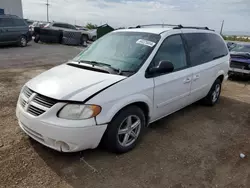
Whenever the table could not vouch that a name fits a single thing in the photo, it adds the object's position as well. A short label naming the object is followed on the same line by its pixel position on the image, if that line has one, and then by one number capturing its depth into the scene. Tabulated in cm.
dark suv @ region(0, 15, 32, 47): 1255
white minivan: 257
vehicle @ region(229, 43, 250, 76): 810
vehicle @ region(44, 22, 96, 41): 1847
